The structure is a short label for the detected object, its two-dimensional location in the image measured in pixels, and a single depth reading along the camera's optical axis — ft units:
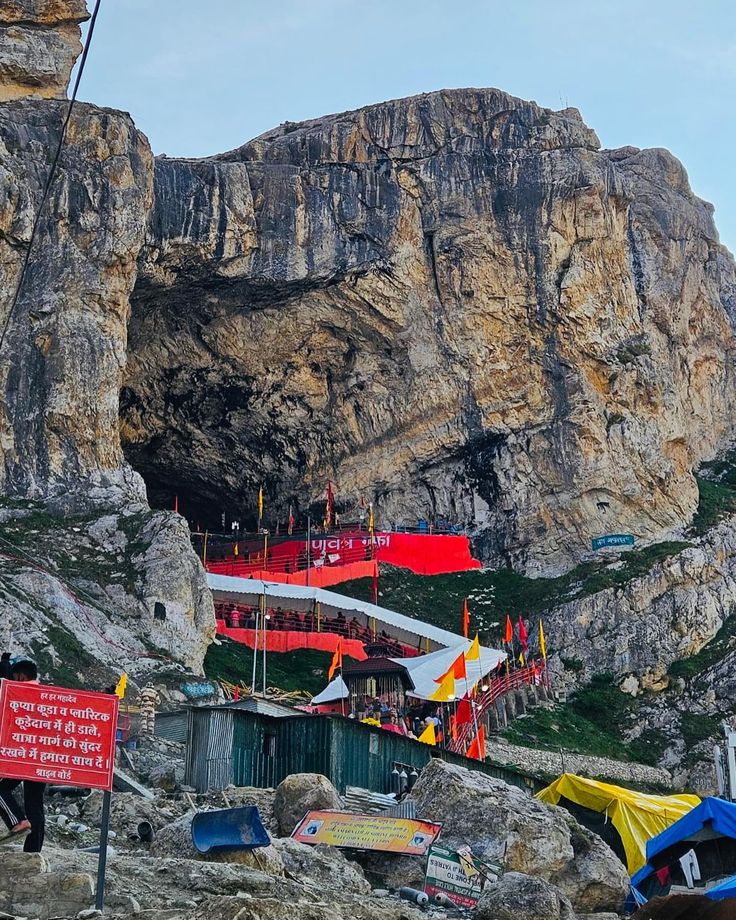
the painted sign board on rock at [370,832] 48.73
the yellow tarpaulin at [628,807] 66.08
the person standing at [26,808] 34.53
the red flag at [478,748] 95.09
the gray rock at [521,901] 42.11
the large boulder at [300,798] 52.03
